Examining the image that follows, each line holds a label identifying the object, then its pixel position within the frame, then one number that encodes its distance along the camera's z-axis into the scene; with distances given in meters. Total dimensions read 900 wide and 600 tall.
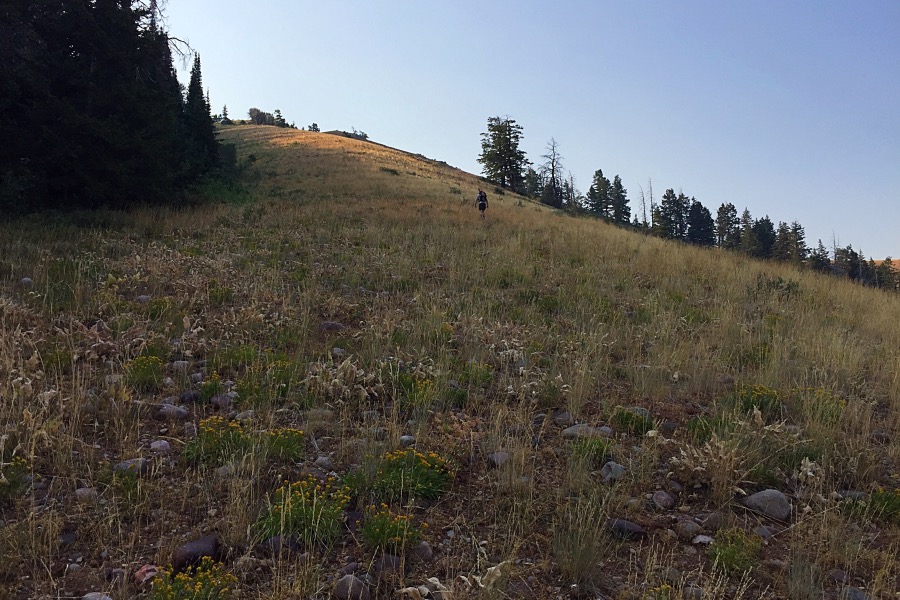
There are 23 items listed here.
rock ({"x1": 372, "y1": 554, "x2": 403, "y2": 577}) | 2.73
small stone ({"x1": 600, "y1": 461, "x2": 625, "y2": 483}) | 3.70
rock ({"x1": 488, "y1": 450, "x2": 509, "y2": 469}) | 3.80
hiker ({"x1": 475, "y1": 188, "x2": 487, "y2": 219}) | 20.77
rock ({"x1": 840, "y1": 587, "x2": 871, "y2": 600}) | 2.65
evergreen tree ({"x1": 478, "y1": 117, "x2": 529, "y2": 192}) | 62.44
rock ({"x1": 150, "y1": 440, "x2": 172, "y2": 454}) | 3.69
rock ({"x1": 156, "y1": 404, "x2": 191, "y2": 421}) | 4.16
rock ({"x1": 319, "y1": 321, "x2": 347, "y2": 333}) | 6.50
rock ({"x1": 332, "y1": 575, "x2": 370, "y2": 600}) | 2.60
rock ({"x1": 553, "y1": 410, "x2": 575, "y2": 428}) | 4.61
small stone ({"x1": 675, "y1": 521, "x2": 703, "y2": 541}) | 3.22
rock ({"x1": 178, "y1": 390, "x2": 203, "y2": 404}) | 4.47
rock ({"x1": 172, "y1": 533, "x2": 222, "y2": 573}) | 2.72
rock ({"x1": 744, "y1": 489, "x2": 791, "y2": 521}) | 3.44
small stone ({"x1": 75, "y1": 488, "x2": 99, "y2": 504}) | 3.08
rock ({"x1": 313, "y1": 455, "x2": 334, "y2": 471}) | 3.67
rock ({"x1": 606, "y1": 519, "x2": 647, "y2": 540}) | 3.18
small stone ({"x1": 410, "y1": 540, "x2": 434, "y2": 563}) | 2.92
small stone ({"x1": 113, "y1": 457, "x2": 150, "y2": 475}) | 3.34
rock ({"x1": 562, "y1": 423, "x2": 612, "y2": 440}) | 4.28
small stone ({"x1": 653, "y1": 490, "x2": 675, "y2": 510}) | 3.51
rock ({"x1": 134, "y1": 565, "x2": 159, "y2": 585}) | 2.58
